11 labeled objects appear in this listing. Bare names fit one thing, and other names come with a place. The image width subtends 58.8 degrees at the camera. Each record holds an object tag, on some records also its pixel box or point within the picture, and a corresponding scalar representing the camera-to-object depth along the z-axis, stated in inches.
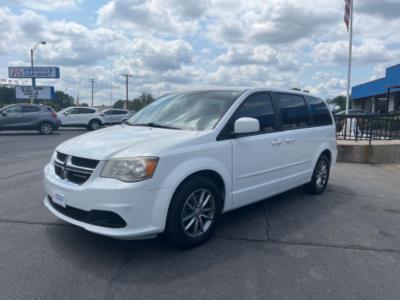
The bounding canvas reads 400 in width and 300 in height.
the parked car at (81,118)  986.1
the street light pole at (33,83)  1609.5
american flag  742.4
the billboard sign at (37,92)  1862.7
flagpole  773.3
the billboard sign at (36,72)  1765.5
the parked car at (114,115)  1105.4
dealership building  1341.2
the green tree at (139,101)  3201.3
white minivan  131.3
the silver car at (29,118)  749.9
